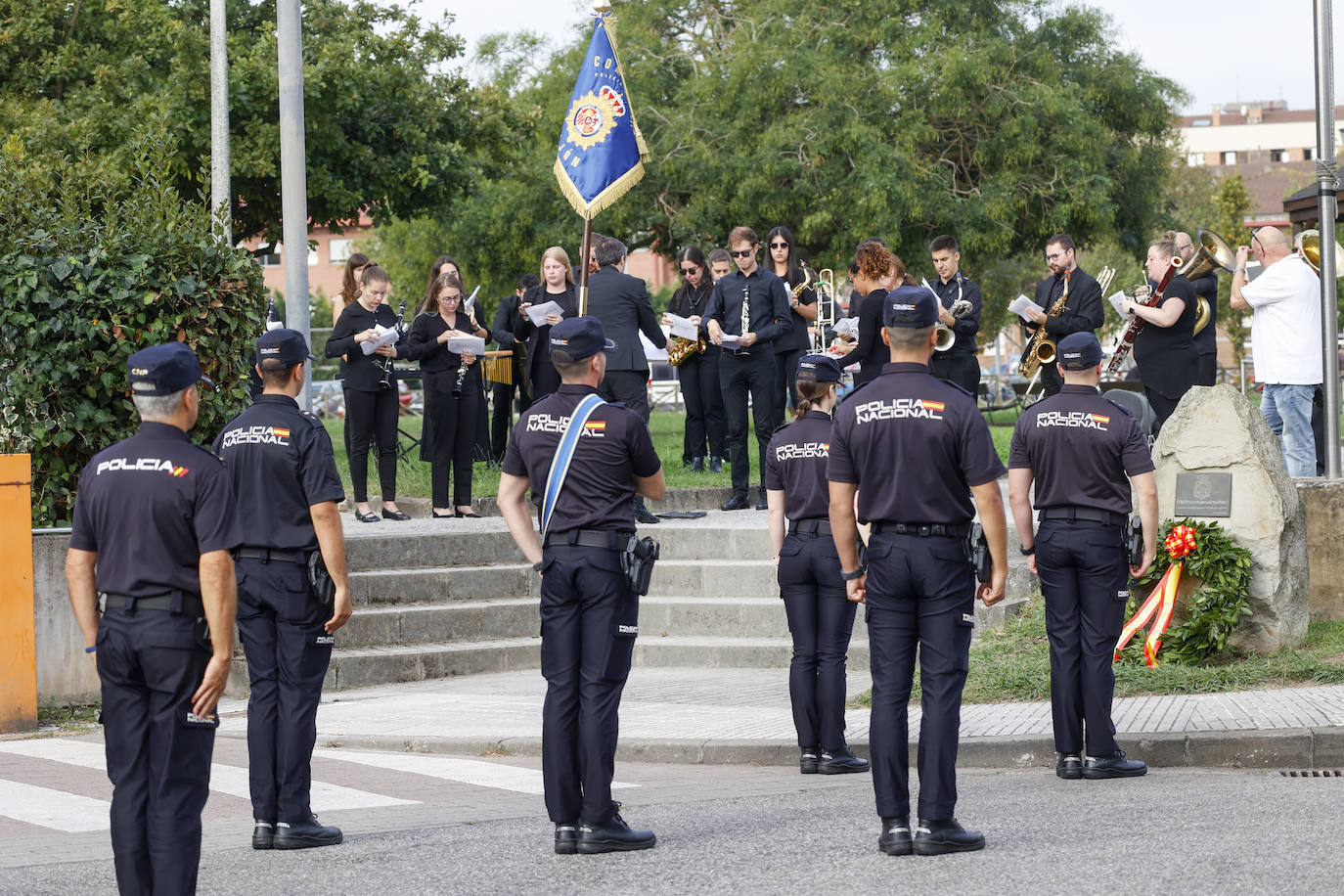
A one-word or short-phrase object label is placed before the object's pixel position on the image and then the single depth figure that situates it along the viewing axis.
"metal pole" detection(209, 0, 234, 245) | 17.78
